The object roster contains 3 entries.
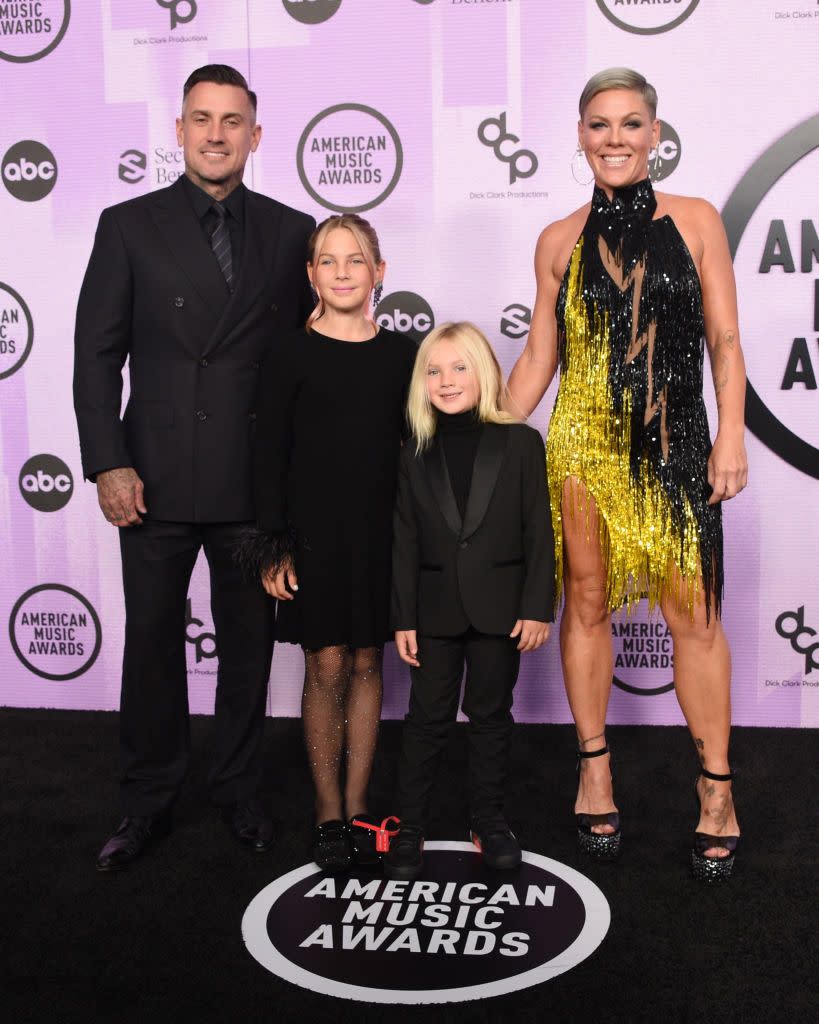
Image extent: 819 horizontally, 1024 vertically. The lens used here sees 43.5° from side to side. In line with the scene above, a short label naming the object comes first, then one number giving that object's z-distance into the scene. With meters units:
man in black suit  2.50
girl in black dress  2.38
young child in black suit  2.37
